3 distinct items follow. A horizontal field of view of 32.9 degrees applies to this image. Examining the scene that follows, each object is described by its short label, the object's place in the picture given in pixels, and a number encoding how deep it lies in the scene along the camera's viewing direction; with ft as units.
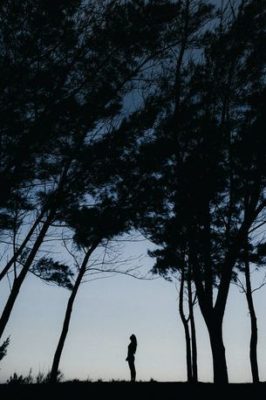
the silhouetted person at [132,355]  48.37
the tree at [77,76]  25.04
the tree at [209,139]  35.70
